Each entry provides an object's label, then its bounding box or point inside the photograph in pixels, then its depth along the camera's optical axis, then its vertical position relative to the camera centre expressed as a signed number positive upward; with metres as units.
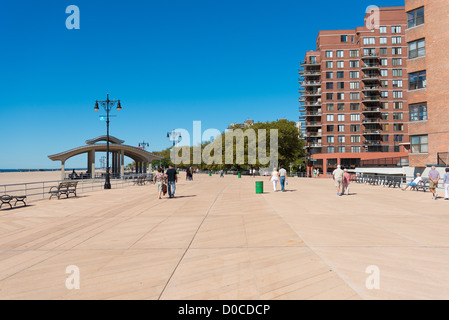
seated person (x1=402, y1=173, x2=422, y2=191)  21.33 -1.18
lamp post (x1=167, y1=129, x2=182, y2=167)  48.09 +4.98
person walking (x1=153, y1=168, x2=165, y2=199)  17.70 -0.70
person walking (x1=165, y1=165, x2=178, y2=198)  17.36 -0.59
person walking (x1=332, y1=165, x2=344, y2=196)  18.27 -0.67
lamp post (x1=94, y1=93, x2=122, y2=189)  27.45 +5.41
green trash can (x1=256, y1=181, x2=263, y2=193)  19.97 -1.31
